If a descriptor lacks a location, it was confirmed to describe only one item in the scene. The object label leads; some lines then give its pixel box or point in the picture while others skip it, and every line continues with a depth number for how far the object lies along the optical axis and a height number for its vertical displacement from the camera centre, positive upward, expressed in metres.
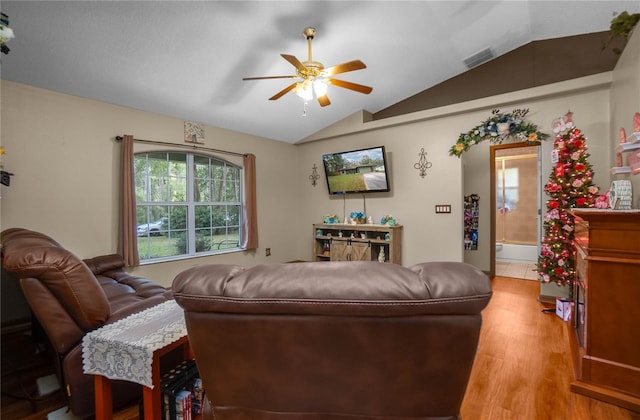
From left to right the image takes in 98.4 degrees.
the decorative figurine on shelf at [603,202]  2.31 +0.04
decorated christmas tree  2.90 +0.13
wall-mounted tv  4.57 +0.66
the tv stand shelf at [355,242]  4.47 -0.58
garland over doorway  3.46 +1.00
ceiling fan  2.42 +1.25
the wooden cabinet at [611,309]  1.62 -0.63
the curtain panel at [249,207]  4.81 +0.04
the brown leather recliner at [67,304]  1.41 -0.51
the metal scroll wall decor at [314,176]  5.62 +0.67
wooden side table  1.27 -0.69
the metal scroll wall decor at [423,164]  4.37 +0.70
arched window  3.88 +0.08
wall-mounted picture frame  4.15 +1.19
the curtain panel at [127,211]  3.47 -0.01
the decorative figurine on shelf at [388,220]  4.58 -0.20
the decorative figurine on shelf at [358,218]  4.95 -0.17
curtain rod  3.69 +0.95
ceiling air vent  3.64 +2.03
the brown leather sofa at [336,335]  0.74 -0.36
